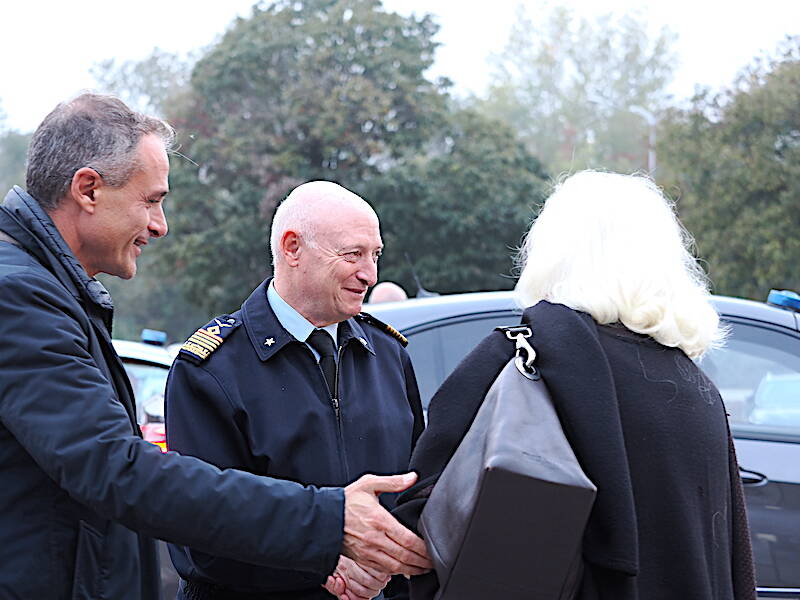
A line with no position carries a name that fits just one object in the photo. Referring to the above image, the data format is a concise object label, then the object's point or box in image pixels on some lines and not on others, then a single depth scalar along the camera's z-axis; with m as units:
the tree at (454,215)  24.53
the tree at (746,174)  20.78
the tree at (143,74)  54.53
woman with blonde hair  1.94
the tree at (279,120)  25.02
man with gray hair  1.90
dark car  4.01
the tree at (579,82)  56.00
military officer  2.52
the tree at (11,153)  53.22
